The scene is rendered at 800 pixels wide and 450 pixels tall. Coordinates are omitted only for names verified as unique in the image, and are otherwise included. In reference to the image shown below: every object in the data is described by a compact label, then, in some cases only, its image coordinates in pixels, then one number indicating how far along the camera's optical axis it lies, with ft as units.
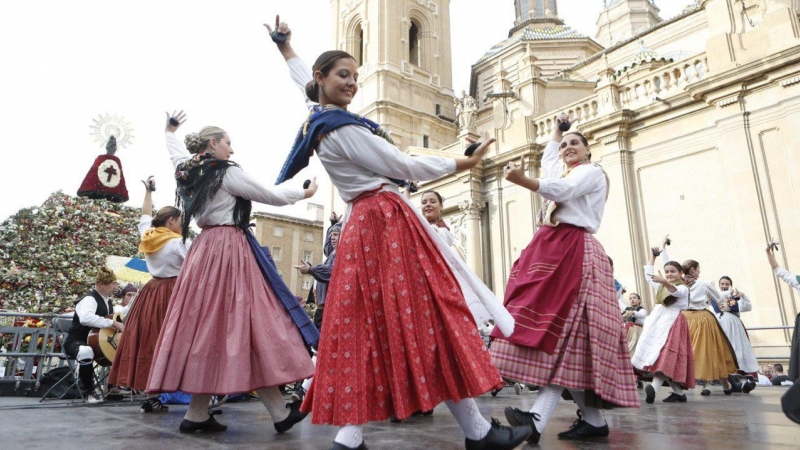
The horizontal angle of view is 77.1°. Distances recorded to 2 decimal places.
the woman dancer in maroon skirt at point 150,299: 14.82
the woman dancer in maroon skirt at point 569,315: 9.29
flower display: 37.83
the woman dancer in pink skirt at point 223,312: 9.86
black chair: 21.00
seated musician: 18.54
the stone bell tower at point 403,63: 82.58
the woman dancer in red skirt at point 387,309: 6.71
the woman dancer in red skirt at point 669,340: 19.03
